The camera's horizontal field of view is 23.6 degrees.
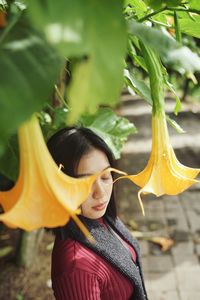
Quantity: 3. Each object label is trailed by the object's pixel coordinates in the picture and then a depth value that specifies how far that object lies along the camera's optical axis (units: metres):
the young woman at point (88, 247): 1.08
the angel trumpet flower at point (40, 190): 0.47
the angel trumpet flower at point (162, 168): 0.68
